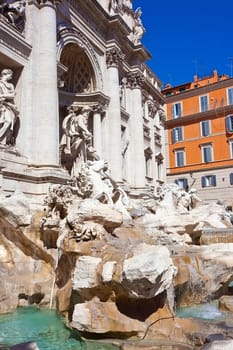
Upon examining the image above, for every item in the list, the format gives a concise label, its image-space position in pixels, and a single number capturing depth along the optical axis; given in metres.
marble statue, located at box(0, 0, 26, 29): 10.51
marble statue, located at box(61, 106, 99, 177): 13.61
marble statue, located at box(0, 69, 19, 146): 9.84
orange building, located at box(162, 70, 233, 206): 24.94
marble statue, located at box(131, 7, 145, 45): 19.28
